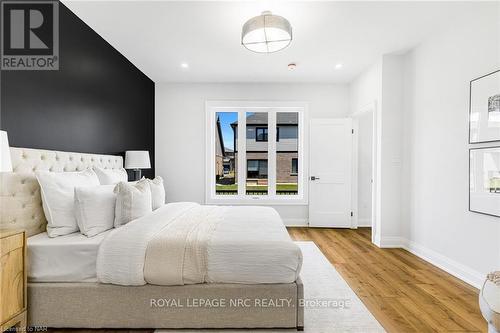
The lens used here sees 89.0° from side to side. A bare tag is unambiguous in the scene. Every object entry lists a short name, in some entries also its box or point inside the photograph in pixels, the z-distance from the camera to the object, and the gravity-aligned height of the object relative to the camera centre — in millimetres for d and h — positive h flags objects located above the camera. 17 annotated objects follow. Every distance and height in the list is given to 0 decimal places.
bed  1721 -880
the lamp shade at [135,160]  3645 +85
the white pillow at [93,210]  2000 -358
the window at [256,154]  5008 +239
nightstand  1510 -705
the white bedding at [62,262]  1759 -668
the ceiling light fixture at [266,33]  2378 +1297
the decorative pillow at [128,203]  2180 -328
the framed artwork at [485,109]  2258 +543
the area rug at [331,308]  1820 -1150
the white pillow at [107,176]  2758 -113
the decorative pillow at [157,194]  2910 -323
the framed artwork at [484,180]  2244 -127
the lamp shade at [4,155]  1420 +60
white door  4781 -126
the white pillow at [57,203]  1985 -293
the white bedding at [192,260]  1696 -630
